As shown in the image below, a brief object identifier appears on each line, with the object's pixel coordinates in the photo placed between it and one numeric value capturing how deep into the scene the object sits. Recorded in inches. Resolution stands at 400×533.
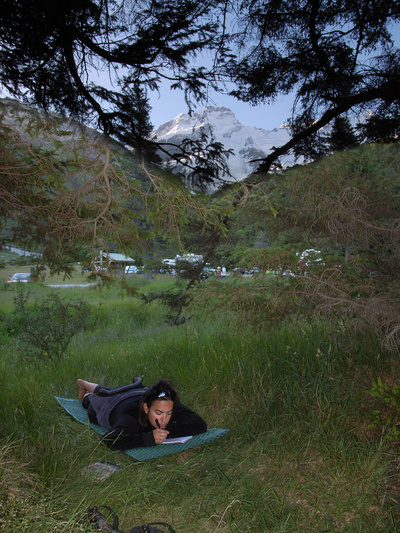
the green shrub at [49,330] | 218.2
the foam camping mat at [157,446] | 102.3
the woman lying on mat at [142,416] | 103.5
